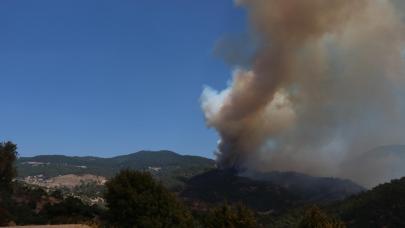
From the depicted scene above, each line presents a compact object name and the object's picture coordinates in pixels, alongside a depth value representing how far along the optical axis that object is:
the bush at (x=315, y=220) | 59.44
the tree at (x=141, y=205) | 55.97
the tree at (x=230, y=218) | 65.06
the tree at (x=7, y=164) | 98.57
